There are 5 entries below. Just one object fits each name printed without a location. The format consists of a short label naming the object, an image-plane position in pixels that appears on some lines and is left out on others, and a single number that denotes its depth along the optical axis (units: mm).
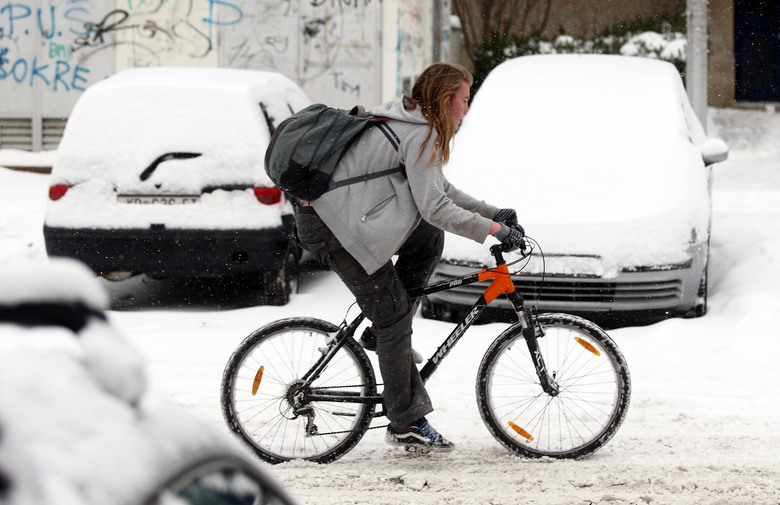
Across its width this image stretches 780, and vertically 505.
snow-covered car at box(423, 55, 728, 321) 14375
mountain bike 9828
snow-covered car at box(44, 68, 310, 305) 15898
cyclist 9062
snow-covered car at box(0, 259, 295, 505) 2887
